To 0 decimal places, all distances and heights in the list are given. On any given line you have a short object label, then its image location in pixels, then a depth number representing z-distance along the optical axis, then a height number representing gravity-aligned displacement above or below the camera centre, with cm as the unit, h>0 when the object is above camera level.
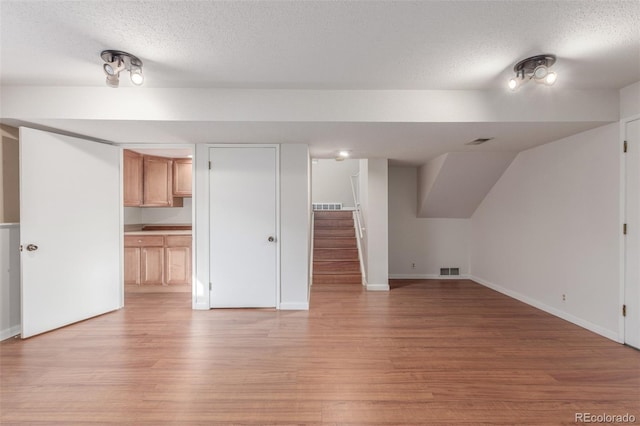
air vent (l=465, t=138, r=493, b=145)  319 +82
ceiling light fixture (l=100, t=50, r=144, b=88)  194 +105
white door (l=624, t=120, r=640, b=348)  248 -26
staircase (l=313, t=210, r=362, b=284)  488 -72
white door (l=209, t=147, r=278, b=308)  352 -19
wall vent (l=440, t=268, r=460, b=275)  535 -115
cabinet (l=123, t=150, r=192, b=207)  452 +52
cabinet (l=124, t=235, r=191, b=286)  421 -75
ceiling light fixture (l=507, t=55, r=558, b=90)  198 +103
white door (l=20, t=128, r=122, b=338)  269 -18
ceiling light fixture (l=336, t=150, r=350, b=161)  396 +84
